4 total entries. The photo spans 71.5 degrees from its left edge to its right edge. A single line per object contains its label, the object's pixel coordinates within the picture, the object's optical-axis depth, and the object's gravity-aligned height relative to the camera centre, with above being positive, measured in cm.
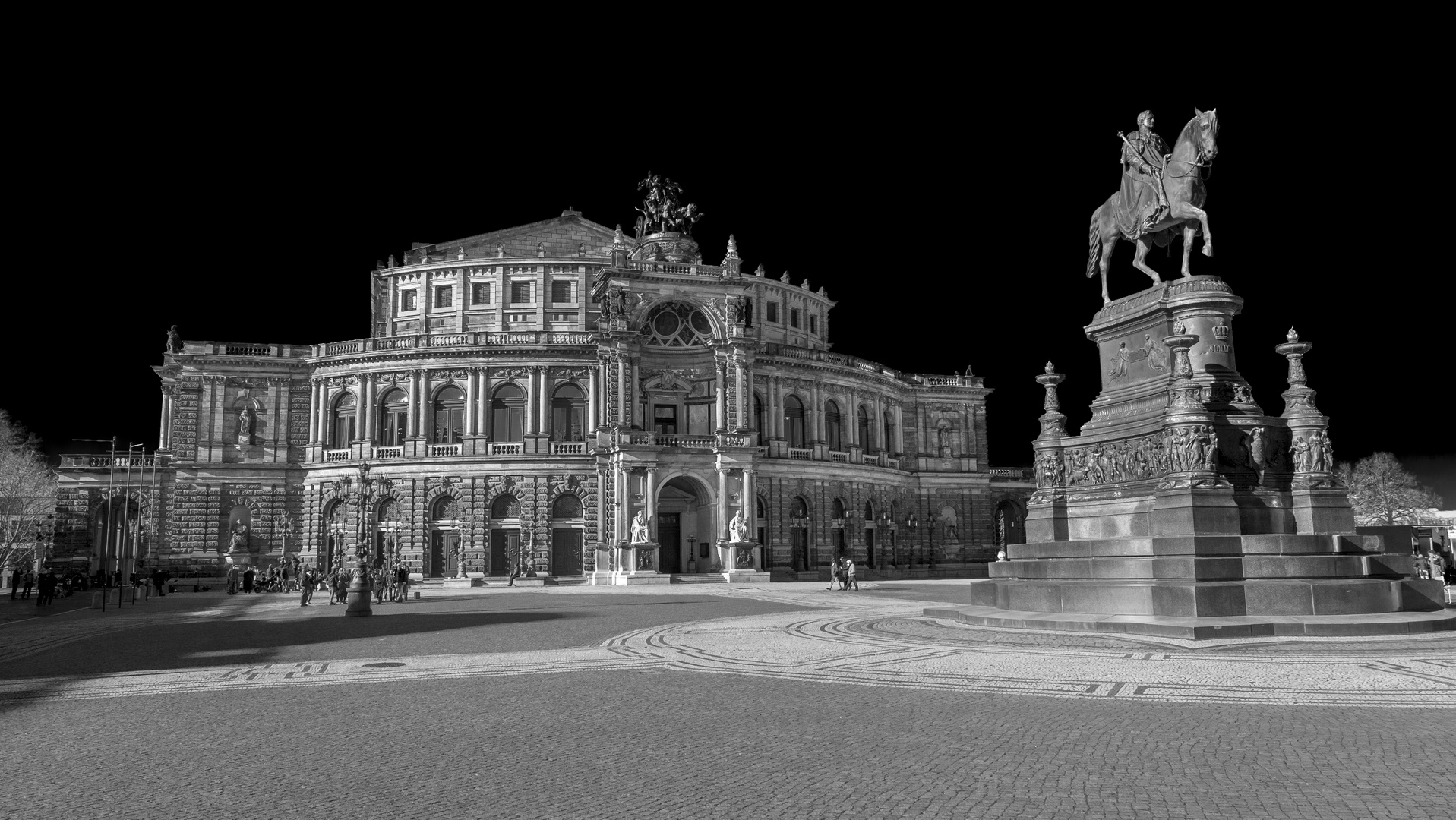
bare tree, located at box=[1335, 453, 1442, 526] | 7581 +174
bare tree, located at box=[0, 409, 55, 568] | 6359 +277
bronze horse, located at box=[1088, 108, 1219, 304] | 1997 +685
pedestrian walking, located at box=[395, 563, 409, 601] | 4100 -218
